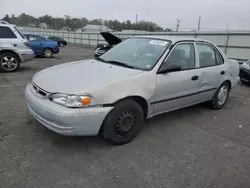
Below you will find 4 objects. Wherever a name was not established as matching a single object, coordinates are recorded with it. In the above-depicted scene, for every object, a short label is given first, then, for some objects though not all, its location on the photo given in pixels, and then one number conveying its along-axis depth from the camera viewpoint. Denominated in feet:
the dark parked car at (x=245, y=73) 25.95
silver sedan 9.21
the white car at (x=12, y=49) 25.81
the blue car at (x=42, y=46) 45.00
